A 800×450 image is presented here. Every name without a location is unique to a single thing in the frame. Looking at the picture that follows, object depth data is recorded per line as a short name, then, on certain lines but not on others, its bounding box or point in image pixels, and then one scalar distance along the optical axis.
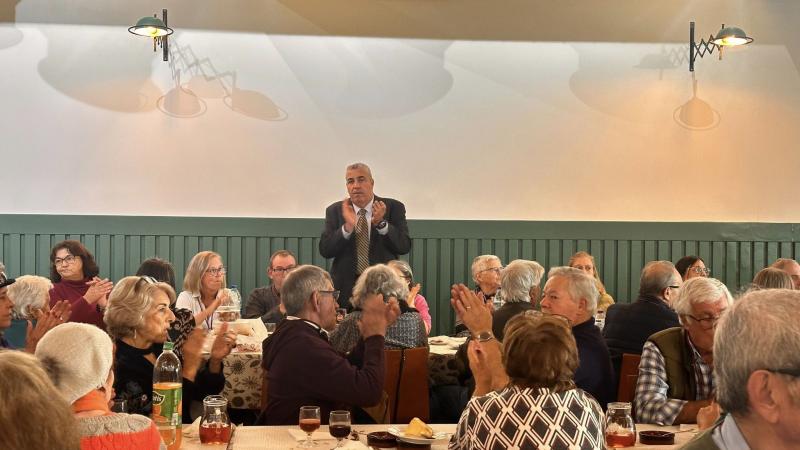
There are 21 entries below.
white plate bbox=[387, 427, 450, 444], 3.14
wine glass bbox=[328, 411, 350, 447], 3.10
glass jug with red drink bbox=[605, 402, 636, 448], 3.05
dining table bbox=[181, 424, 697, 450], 3.13
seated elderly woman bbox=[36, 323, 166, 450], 2.35
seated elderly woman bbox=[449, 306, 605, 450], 2.71
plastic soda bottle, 3.02
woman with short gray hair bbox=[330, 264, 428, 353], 4.61
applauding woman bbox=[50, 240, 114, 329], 5.93
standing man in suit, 6.77
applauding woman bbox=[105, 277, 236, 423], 3.65
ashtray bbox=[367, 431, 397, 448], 3.15
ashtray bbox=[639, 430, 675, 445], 3.25
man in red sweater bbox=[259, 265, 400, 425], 3.75
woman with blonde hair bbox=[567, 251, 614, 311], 7.70
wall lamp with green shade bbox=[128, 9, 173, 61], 7.79
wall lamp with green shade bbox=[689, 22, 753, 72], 8.15
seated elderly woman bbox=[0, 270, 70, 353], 4.53
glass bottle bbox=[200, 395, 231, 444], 3.15
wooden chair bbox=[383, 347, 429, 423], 4.60
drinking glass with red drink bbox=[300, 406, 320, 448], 3.12
